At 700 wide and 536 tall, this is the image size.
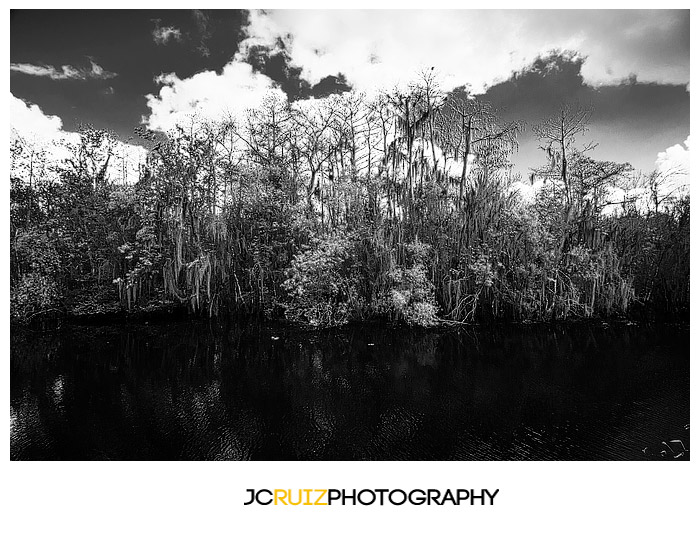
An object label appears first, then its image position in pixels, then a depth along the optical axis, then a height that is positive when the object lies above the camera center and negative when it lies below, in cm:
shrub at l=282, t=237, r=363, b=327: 905 -37
